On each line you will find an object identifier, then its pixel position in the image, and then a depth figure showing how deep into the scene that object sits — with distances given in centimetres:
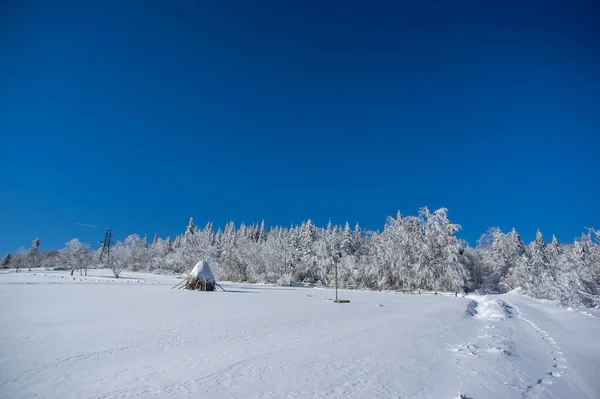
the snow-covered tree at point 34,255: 8438
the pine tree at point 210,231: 9335
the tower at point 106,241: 6768
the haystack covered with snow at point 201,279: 2937
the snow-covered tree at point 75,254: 5785
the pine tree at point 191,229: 8731
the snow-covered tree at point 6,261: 8611
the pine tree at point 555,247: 5066
